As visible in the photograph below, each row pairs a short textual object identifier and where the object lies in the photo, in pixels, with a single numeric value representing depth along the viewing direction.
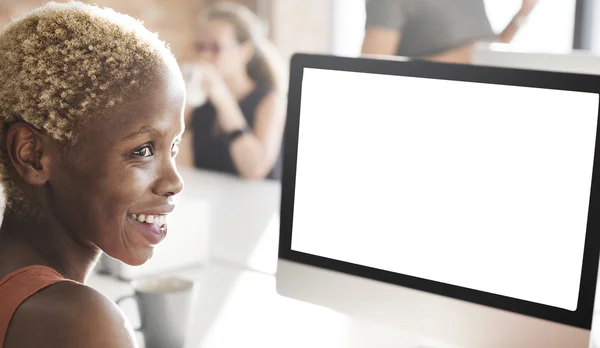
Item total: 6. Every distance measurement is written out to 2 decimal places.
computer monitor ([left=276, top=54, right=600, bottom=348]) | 0.83
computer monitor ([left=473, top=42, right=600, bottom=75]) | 1.16
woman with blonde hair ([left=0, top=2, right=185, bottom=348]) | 0.65
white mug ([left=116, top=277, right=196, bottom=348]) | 1.00
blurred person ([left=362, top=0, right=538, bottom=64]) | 1.86
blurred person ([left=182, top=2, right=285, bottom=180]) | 2.72
